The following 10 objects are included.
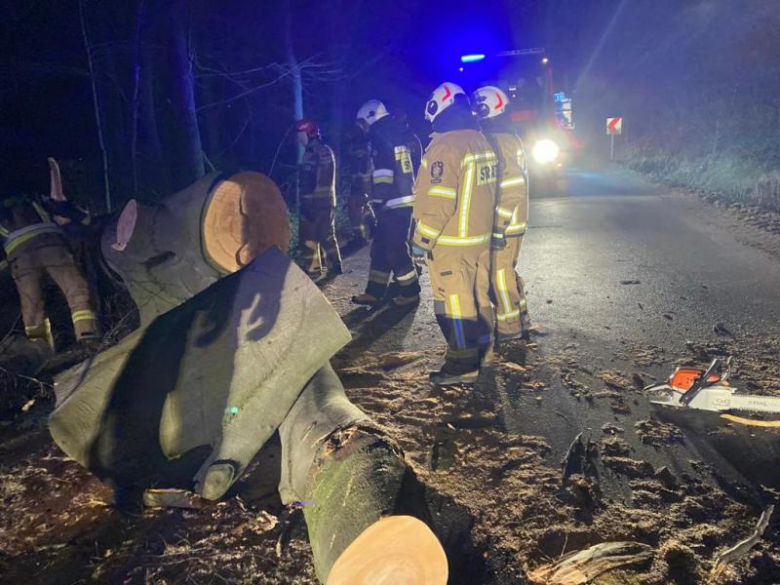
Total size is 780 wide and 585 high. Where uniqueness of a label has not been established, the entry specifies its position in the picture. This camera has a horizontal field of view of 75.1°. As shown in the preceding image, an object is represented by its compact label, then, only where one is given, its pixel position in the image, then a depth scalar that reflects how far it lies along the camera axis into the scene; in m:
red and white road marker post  19.11
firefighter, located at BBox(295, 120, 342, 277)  6.46
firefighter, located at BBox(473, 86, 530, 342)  4.12
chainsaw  2.95
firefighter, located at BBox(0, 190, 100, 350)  3.71
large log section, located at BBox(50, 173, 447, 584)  2.59
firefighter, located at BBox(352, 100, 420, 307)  5.52
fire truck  13.17
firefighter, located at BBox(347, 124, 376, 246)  6.69
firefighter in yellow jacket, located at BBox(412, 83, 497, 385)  3.67
